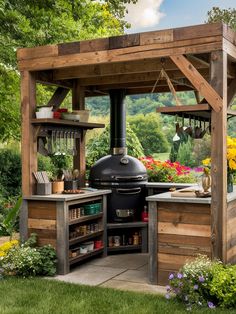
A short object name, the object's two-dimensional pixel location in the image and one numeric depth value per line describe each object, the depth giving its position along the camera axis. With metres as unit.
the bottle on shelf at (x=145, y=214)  7.01
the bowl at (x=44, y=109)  5.79
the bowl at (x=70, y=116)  6.34
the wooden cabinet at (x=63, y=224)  5.58
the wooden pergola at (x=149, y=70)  4.80
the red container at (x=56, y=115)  6.12
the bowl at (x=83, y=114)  6.62
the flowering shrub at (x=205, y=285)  4.35
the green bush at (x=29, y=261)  5.39
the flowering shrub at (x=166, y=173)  8.87
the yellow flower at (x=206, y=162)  5.68
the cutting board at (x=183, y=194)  5.20
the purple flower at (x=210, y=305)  4.35
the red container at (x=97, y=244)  6.54
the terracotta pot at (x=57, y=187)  6.05
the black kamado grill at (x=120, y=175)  6.80
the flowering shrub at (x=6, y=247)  5.76
